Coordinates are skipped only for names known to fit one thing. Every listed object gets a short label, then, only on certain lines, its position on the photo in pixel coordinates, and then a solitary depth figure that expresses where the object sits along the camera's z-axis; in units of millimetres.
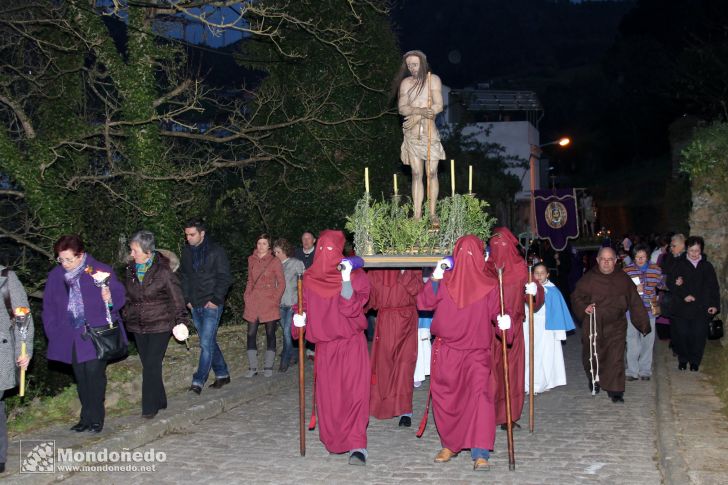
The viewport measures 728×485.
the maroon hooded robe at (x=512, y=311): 8750
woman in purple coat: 8047
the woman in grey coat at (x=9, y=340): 6828
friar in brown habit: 10523
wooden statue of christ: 10289
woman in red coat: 11453
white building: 46875
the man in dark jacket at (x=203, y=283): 10102
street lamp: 28969
